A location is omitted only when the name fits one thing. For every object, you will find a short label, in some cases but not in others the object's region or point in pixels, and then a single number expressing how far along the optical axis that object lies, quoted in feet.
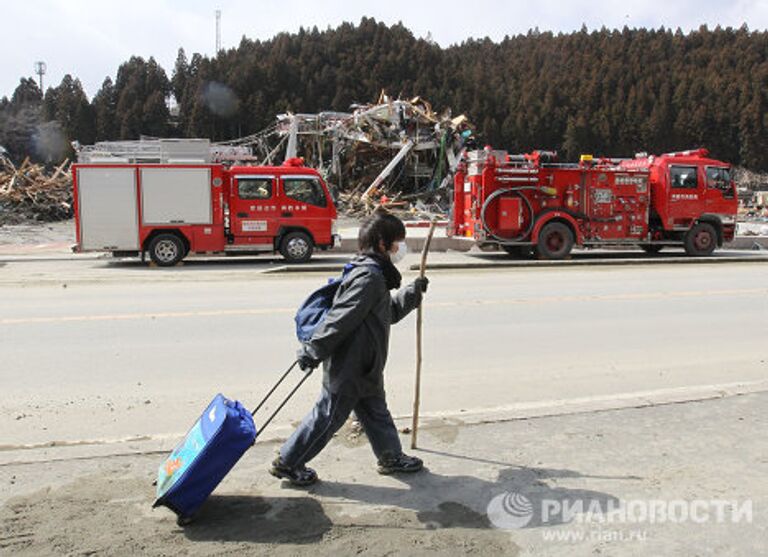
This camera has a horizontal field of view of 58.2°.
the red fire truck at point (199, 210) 53.01
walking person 11.86
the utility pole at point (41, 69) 281.91
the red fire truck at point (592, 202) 57.06
